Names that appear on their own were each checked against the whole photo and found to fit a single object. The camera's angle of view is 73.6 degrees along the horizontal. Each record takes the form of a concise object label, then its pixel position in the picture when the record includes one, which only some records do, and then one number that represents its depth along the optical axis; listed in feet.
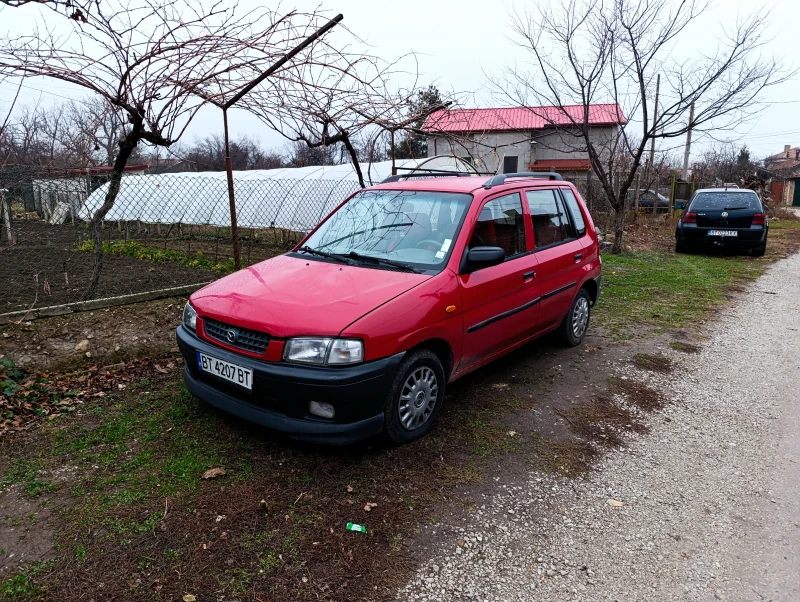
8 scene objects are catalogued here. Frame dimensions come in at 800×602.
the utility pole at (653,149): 37.87
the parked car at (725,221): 39.40
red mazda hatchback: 10.00
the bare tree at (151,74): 14.30
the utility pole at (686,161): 85.10
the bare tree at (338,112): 18.71
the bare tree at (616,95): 35.94
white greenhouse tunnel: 46.96
